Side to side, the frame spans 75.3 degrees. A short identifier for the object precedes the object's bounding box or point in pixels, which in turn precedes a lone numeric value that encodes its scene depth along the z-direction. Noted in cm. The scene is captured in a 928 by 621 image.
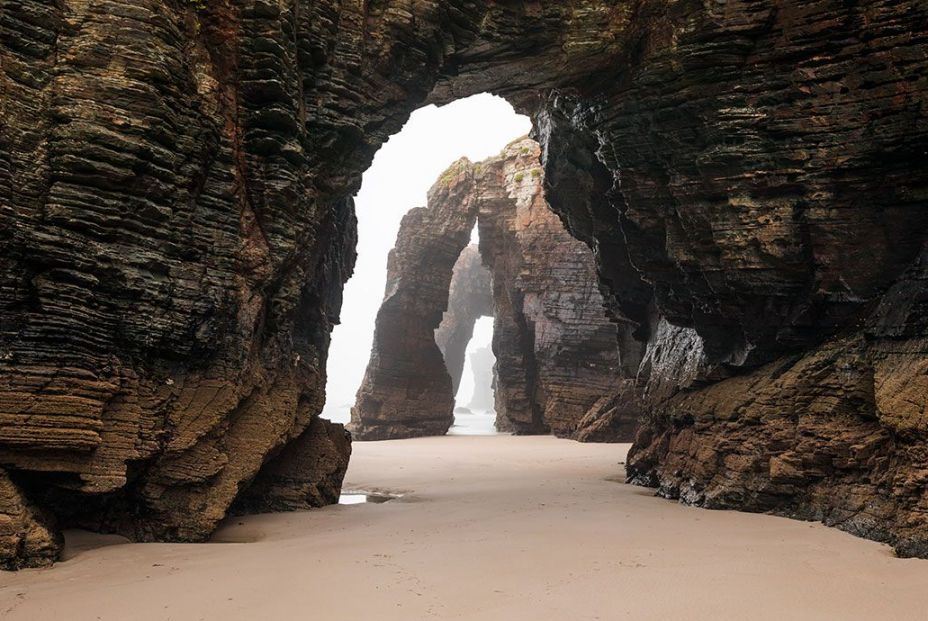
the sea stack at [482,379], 13723
